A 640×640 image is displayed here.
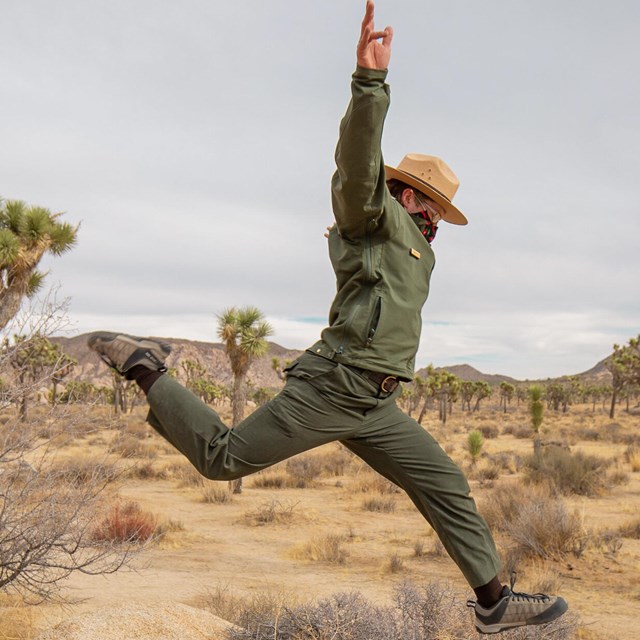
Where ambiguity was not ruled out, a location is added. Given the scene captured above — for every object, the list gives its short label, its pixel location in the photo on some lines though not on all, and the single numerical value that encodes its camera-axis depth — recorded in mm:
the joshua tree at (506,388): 61181
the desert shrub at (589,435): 30491
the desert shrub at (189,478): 16172
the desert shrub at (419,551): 9648
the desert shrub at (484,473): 17181
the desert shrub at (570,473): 14867
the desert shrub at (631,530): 10523
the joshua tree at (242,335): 16125
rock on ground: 4223
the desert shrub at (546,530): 9000
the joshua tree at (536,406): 19094
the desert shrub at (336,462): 19188
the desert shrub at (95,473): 5289
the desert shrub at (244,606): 5174
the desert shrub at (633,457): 19172
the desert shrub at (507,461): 19100
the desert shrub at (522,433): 32359
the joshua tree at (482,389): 59559
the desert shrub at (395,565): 8891
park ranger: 2352
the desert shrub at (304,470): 17109
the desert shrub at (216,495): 14586
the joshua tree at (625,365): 33031
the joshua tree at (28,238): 13570
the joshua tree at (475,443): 18453
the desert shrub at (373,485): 15453
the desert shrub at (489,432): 32803
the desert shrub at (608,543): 9241
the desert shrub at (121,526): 9578
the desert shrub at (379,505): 13602
